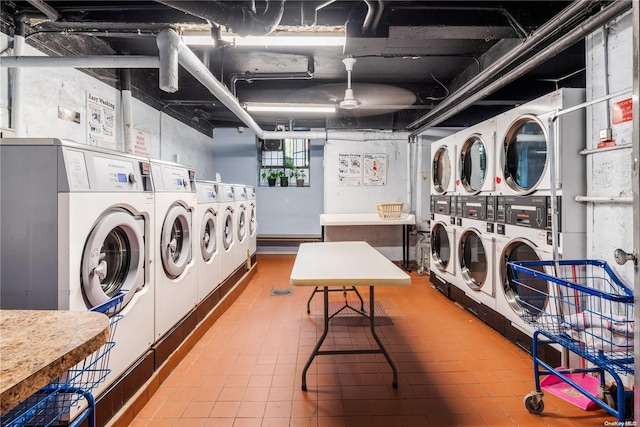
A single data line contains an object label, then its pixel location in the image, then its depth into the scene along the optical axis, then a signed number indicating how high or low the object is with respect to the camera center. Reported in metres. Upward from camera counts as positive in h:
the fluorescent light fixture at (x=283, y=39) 2.70 +1.44
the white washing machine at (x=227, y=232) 4.02 -0.26
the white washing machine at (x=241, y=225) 4.73 -0.20
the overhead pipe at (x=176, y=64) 2.60 +1.32
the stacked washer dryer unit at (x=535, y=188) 2.34 +0.19
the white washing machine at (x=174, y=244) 2.39 -0.26
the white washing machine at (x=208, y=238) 3.27 -0.28
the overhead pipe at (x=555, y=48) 1.90 +1.18
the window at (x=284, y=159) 7.54 +1.23
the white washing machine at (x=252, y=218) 5.59 -0.10
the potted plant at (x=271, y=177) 7.45 +0.80
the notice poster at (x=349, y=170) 6.30 +0.80
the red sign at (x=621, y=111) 1.99 +0.62
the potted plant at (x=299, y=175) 7.43 +0.85
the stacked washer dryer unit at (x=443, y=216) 4.06 -0.05
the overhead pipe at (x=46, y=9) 2.53 +1.63
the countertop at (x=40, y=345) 0.57 -0.28
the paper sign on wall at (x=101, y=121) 3.42 +0.99
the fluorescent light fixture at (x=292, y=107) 4.54 +1.48
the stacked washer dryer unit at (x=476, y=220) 3.20 -0.08
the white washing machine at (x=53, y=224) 1.54 -0.06
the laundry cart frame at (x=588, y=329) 1.65 -0.67
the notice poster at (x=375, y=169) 6.29 +0.82
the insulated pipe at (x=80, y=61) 2.46 +1.24
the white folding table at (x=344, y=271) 1.92 -0.37
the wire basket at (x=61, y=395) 1.26 -0.77
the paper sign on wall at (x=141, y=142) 4.27 +0.94
